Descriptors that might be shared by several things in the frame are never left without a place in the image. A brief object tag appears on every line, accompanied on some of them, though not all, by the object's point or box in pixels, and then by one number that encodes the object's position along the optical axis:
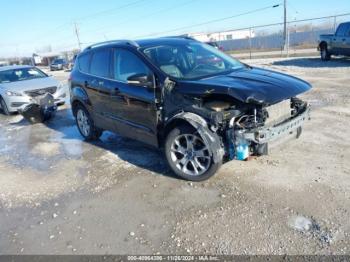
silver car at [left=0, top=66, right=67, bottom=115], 10.20
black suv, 4.01
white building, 32.95
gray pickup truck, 16.31
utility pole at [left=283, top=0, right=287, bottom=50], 25.88
